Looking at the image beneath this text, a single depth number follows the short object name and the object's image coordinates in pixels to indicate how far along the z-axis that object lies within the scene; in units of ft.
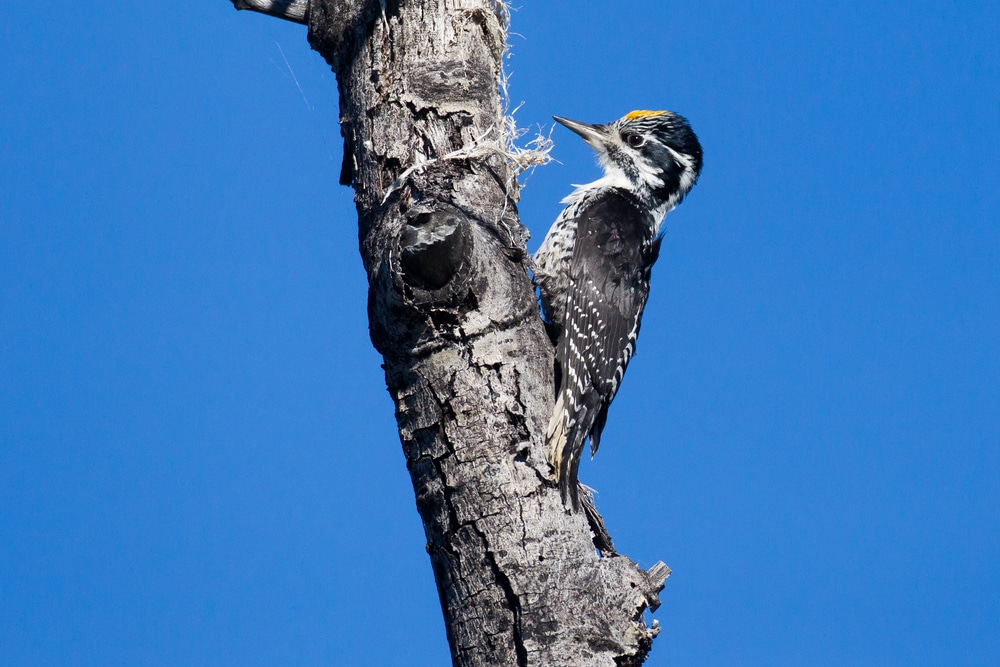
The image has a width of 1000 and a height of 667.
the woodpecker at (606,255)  20.88
